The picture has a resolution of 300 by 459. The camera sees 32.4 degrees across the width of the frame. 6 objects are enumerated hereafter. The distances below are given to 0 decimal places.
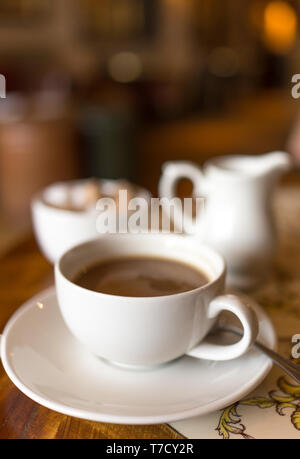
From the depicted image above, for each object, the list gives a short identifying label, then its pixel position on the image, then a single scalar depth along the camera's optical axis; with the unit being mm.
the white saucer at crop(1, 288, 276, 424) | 419
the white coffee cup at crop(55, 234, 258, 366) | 452
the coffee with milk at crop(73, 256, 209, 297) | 520
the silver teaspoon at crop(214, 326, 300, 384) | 473
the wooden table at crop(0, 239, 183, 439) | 427
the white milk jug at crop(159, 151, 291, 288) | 691
